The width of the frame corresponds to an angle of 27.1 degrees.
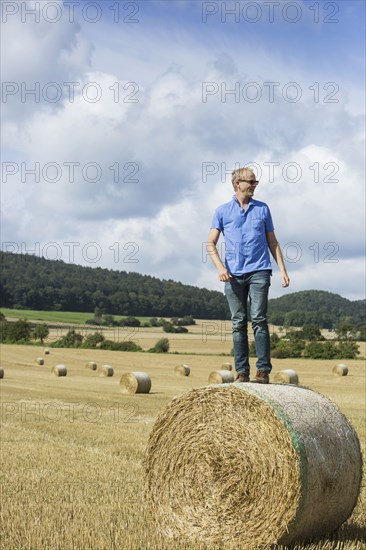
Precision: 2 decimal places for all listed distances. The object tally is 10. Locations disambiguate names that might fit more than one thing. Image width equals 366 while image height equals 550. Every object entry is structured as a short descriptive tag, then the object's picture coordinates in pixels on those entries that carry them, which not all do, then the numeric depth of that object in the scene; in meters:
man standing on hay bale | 7.53
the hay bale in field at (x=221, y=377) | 30.22
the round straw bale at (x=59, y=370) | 40.31
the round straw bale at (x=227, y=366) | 42.78
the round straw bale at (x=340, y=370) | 39.78
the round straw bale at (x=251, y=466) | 6.48
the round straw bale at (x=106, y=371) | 40.58
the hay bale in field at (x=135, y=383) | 27.88
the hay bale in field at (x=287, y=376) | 31.67
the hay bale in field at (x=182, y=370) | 41.56
